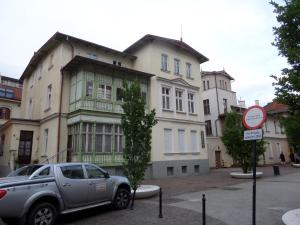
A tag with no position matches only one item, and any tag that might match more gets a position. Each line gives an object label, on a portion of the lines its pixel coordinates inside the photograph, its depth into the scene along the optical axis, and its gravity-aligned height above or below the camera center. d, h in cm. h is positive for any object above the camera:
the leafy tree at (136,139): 981 +86
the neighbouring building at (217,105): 3097 +764
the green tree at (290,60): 682 +268
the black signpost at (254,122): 596 +90
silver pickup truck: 604 -81
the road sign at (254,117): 600 +102
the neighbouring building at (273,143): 3675 +236
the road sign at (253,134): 596 +59
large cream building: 1719 +444
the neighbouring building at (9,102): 3366 +825
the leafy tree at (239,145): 1922 +107
